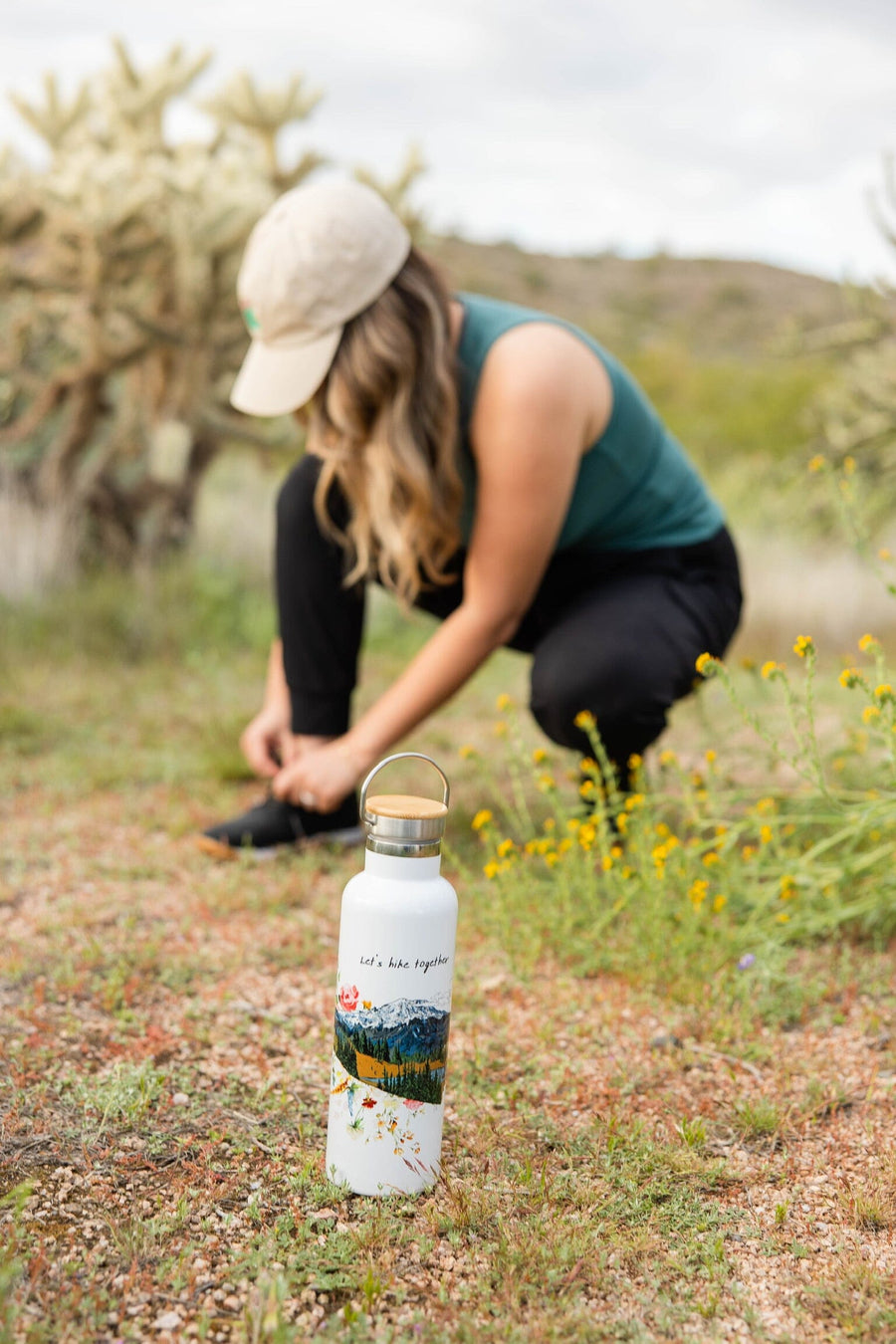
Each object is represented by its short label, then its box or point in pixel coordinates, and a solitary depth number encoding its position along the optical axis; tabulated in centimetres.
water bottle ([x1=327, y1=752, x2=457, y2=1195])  133
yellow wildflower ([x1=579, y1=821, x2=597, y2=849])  192
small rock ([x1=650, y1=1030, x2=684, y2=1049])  181
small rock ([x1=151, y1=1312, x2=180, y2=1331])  117
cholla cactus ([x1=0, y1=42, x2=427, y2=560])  480
